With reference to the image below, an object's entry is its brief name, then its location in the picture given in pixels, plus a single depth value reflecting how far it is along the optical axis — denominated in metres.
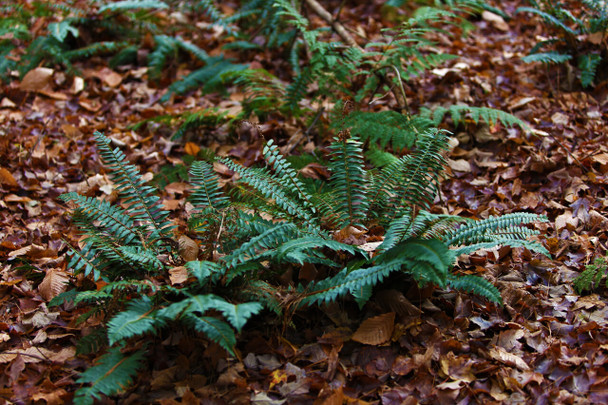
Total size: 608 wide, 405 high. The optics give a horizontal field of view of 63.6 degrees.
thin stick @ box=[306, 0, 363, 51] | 4.75
